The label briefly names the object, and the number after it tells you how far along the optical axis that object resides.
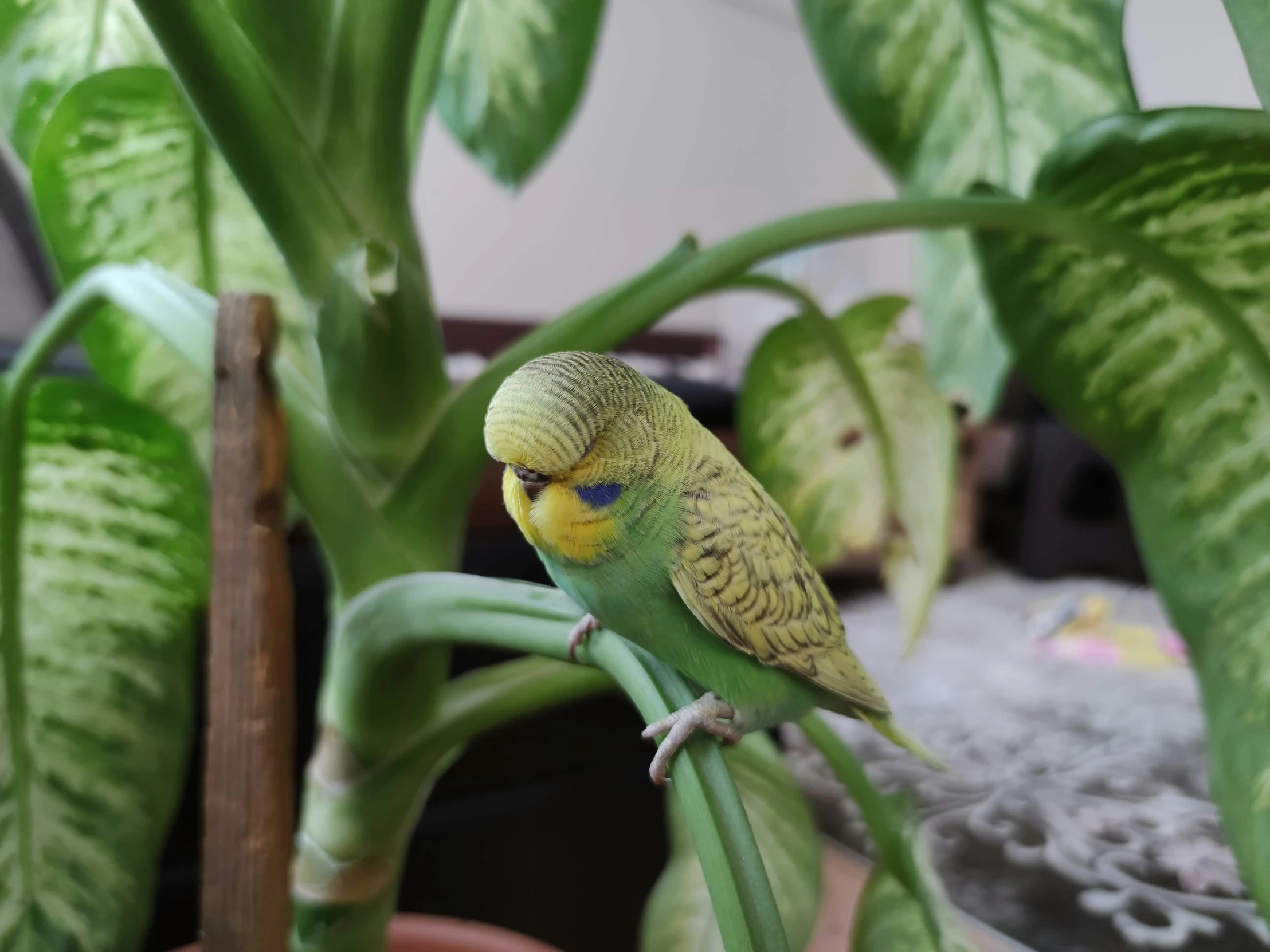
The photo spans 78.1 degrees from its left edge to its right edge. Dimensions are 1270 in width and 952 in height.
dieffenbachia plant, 0.26
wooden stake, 0.25
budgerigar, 0.19
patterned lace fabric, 0.65
